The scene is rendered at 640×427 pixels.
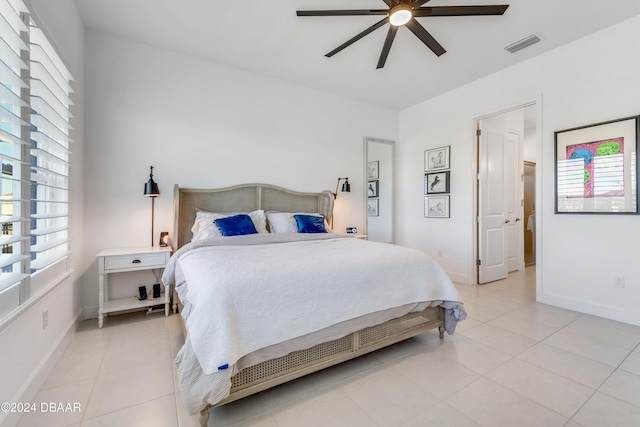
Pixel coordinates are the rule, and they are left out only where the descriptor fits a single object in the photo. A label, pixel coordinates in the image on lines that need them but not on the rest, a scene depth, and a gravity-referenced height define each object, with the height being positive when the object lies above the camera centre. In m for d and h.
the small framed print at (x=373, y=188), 5.24 +0.50
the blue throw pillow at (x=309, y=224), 3.37 -0.12
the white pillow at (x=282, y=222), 3.36 -0.10
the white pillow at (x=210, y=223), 2.91 -0.10
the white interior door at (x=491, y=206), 4.09 +0.14
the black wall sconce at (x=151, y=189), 2.92 +0.26
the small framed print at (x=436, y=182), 4.36 +0.52
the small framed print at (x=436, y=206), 4.36 +0.13
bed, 1.34 -0.56
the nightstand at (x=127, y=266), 2.58 -0.51
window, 1.35 +0.39
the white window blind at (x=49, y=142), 1.75 +0.49
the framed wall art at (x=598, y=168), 2.65 +0.49
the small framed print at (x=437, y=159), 4.35 +0.91
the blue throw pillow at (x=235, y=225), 2.89 -0.12
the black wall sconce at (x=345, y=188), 4.25 +0.41
